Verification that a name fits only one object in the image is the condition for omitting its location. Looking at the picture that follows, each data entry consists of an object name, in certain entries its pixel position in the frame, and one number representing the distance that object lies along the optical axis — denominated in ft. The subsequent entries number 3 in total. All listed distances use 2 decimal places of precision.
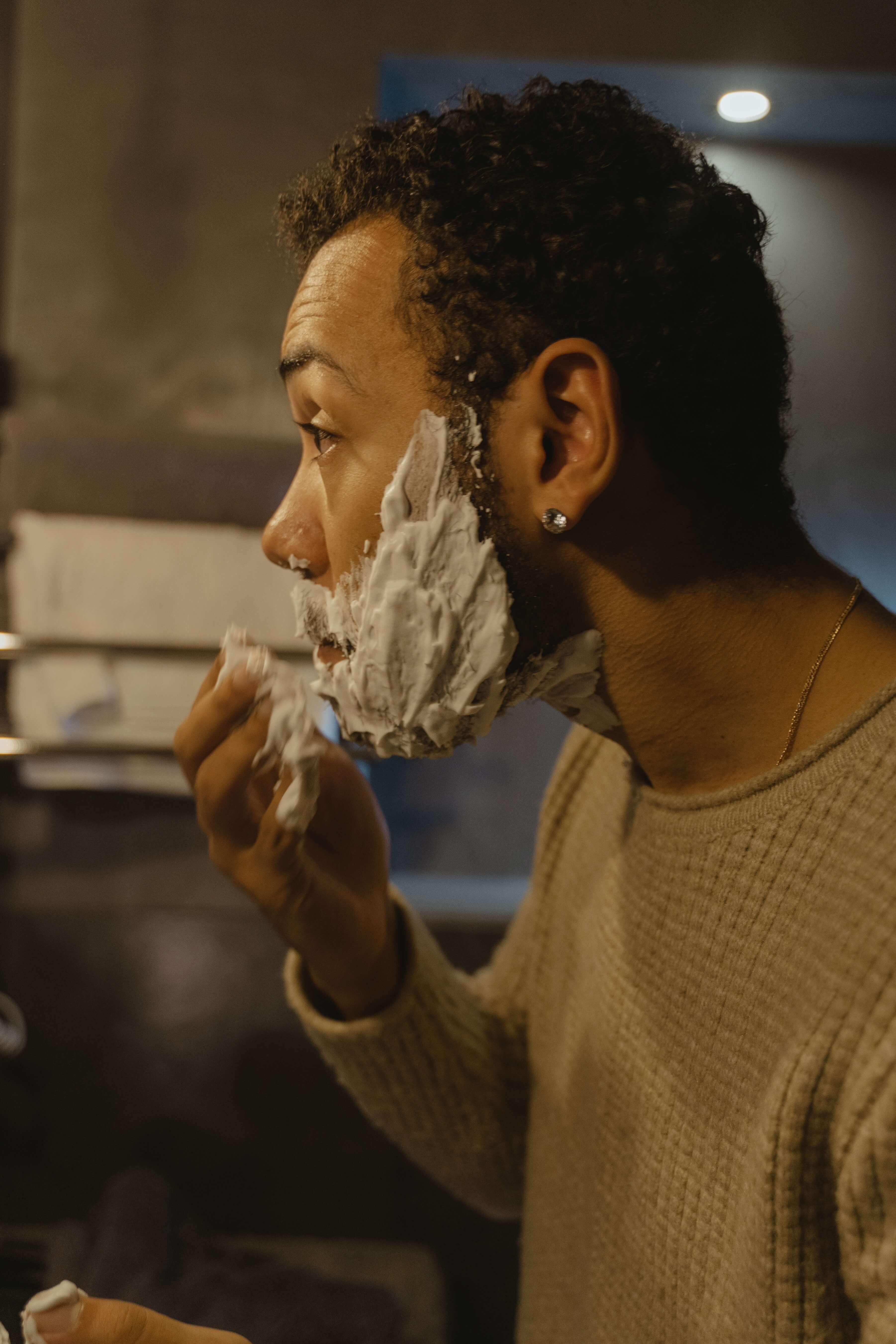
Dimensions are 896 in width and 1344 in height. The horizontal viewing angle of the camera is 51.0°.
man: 1.39
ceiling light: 3.08
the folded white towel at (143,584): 2.94
